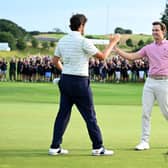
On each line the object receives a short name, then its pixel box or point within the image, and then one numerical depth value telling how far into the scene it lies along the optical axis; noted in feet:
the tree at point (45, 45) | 284.41
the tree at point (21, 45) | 293.02
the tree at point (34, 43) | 298.56
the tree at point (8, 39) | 300.81
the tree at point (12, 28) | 370.32
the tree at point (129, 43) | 275.18
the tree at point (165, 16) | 198.59
